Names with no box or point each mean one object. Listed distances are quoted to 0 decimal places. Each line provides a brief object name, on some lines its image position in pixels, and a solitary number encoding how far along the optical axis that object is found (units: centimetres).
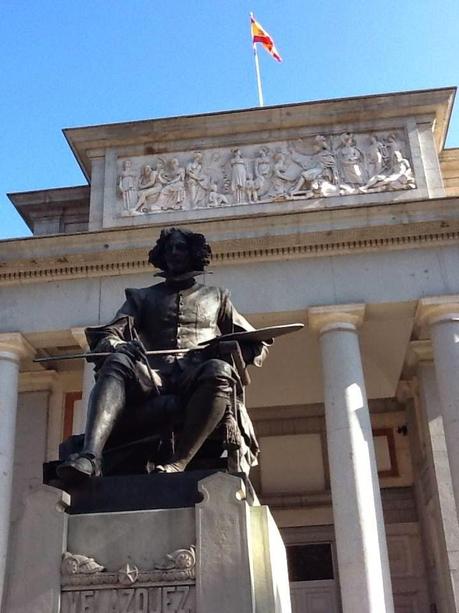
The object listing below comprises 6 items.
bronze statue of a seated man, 486
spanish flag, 2389
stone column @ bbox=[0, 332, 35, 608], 1589
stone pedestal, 405
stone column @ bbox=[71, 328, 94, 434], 1653
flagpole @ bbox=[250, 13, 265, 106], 2241
